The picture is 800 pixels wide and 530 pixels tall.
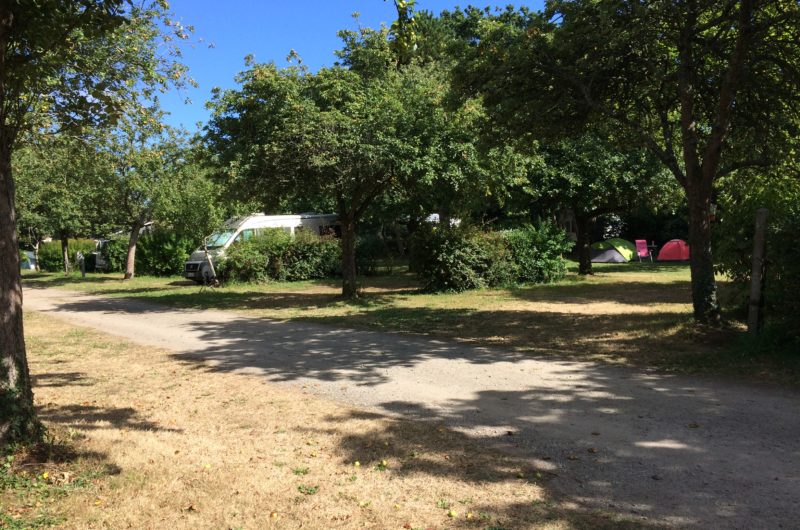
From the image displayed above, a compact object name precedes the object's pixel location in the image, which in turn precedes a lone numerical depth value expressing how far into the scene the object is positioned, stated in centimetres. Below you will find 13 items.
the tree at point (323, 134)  1273
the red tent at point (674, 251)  2855
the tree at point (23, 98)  418
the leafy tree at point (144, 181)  2167
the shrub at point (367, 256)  2338
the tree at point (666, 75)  870
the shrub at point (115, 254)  3006
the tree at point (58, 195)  2214
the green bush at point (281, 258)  2061
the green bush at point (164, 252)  2691
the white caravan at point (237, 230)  2172
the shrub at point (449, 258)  1605
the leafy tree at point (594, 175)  1797
